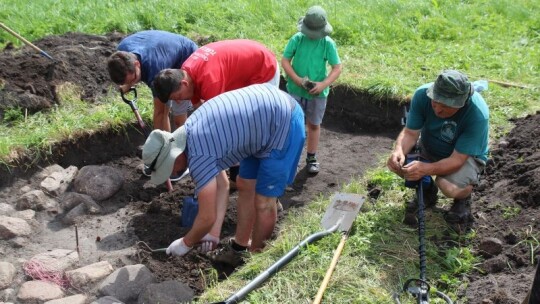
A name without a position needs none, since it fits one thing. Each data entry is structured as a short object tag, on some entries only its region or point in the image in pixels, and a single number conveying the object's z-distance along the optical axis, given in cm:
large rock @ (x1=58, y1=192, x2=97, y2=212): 620
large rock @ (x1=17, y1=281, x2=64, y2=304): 490
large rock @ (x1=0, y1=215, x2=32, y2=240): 568
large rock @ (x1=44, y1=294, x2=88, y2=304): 477
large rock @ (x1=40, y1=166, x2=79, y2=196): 630
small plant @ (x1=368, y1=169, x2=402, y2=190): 584
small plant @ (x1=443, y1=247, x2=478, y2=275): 470
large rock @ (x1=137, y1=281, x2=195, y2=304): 467
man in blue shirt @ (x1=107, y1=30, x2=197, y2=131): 557
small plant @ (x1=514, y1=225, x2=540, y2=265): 469
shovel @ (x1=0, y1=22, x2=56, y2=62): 773
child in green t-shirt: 630
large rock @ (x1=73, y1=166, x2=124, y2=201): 634
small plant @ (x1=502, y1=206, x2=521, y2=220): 522
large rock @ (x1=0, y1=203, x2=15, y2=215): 598
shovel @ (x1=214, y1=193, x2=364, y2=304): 439
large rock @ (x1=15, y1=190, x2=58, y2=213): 608
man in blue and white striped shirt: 446
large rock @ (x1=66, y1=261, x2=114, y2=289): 506
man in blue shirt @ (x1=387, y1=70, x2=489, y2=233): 474
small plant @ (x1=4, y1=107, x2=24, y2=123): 698
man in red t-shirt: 504
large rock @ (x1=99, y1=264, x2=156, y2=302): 492
